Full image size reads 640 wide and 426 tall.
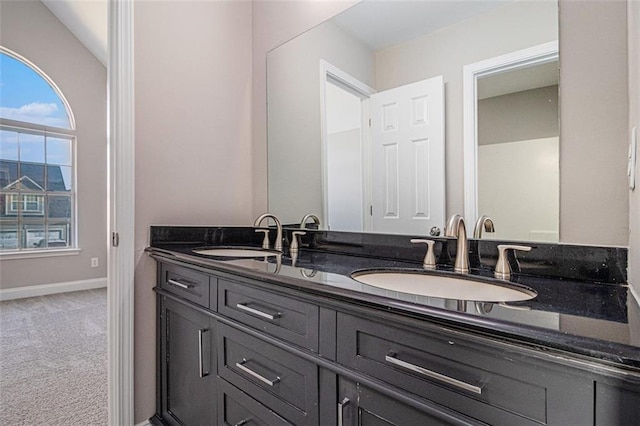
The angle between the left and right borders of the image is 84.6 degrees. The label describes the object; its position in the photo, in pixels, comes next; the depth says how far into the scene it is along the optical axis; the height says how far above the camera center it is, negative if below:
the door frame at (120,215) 1.61 -0.01
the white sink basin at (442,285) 0.92 -0.21
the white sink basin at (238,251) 1.68 -0.20
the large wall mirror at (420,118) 1.12 +0.38
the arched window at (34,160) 4.21 +0.67
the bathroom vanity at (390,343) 0.51 -0.26
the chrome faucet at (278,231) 1.81 -0.10
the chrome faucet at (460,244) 1.11 -0.10
